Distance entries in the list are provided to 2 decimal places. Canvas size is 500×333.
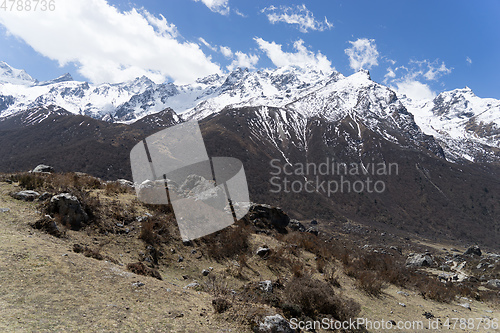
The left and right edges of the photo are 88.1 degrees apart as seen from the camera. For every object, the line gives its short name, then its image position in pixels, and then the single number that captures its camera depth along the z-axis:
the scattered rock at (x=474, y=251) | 42.34
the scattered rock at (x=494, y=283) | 19.78
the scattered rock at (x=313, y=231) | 24.09
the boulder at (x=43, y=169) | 15.75
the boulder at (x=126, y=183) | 17.34
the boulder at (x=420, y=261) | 26.14
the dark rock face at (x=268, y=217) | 18.67
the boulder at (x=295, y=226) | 22.00
